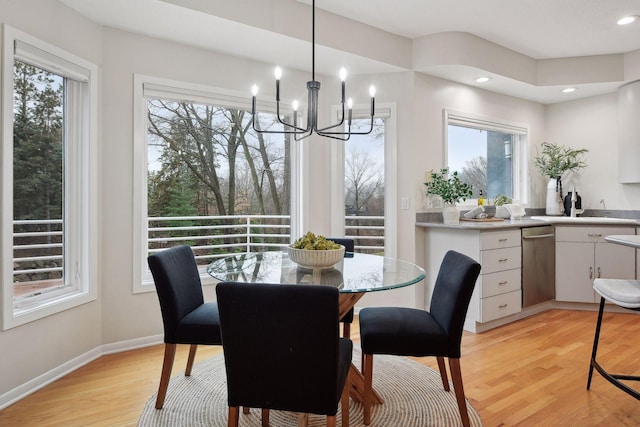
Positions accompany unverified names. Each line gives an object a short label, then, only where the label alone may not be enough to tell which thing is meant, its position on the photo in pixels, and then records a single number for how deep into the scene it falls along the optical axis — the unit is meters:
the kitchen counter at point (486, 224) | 3.25
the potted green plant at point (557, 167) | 4.55
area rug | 1.94
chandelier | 2.03
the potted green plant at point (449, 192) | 3.55
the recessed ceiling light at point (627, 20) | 3.17
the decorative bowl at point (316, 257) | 1.90
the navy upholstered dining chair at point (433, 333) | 1.81
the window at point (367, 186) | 3.70
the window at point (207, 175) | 3.01
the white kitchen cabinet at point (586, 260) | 3.79
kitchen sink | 3.75
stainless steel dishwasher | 3.62
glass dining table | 1.74
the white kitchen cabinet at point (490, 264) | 3.28
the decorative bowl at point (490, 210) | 4.15
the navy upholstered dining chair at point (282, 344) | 1.32
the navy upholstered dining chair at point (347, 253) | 2.38
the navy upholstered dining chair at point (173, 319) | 1.98
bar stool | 1.94
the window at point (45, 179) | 2.15
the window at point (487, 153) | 4.08
